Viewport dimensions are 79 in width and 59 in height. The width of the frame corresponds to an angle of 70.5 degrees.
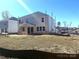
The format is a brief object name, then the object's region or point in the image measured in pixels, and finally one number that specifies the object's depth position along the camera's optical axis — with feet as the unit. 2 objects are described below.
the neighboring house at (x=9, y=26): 46.41
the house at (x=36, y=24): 39.70
